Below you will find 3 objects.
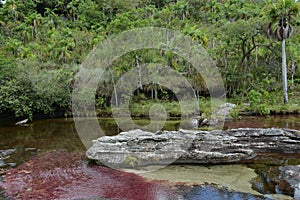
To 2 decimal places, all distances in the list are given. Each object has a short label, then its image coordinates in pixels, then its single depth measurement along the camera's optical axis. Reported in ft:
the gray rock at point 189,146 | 48.70
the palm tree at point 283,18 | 100.58
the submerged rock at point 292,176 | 37.09
